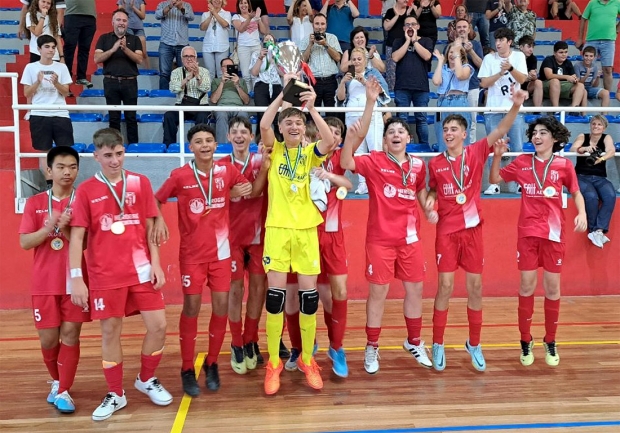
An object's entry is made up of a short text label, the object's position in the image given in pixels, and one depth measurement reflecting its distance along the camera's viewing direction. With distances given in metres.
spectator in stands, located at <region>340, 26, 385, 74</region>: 8.33
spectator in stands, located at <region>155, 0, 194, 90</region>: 9.80
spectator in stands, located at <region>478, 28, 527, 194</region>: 7.91
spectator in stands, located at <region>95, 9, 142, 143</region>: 8.48
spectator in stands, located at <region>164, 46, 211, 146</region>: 8.41
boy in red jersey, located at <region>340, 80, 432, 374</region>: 5.00
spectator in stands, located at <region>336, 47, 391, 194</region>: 7.60
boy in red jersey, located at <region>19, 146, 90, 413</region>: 4.33
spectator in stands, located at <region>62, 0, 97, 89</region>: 9.34
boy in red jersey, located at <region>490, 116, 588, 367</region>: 5.26
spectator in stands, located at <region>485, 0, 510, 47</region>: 11.12
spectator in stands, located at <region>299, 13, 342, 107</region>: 8.65
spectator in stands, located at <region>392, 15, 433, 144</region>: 8.65
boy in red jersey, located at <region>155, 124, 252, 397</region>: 4.68
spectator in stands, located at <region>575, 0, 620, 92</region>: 10.64
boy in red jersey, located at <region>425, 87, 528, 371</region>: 5.16
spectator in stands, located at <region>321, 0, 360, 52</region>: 9.98
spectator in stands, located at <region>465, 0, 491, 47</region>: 11.16
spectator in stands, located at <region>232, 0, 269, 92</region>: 9.38
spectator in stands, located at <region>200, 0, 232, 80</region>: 9.55
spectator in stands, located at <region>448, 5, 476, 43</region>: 9.96
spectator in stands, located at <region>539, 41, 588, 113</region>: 9.56
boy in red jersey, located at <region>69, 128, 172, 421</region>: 4.17
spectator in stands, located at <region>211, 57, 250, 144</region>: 8.47
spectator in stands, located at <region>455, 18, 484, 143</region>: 8.05
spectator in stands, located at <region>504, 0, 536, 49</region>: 11.02
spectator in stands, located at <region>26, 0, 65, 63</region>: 8.91
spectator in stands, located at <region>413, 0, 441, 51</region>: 9.88
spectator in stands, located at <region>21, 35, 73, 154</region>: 7.37
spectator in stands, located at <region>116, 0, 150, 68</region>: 10.09
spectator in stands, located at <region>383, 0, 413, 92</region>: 9.38
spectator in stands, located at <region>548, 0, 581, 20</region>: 13.29
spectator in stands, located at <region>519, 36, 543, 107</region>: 9.45
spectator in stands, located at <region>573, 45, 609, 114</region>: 9.92
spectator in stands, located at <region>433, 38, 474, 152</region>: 8.09
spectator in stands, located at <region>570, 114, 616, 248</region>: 7.65
